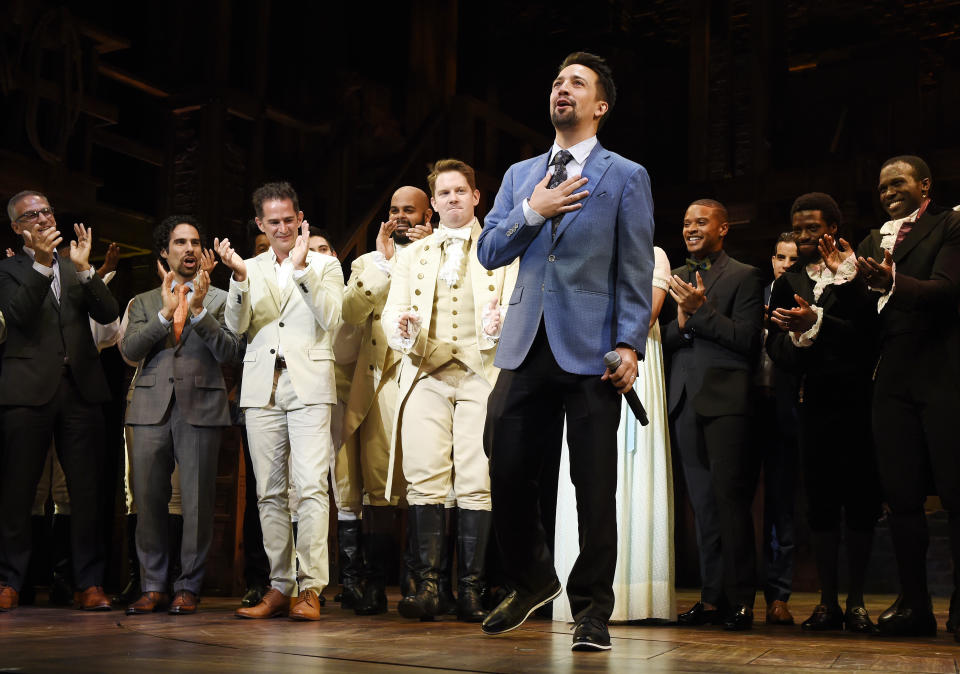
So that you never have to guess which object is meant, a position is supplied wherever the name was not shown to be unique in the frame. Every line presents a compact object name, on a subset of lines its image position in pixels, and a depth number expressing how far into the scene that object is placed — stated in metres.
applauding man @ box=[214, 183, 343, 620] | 4.44
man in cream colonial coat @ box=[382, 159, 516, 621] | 4.43
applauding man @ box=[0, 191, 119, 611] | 4.81
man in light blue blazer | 3.13
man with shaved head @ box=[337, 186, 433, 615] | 4.82
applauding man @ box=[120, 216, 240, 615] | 4.70
